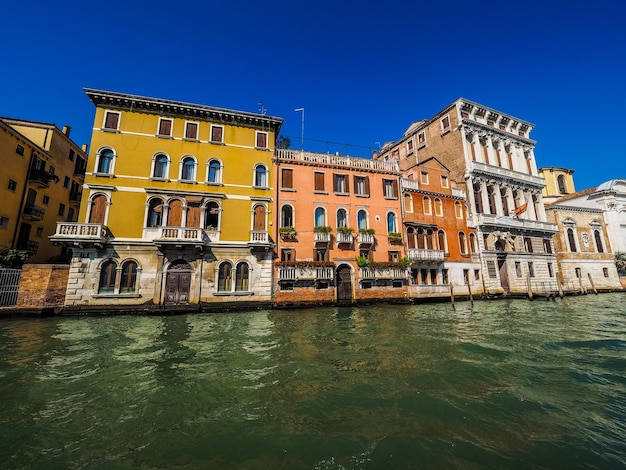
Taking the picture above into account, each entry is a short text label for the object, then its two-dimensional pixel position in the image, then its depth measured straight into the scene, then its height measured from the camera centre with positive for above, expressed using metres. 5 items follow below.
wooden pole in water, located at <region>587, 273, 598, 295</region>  28.14 -0.59
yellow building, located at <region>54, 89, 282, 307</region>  15.98 +4.66
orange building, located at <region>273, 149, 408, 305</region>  18.89 +3.59
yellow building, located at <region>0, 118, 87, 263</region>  18.94 +7.61
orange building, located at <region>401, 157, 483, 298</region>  22.33 +3.80
